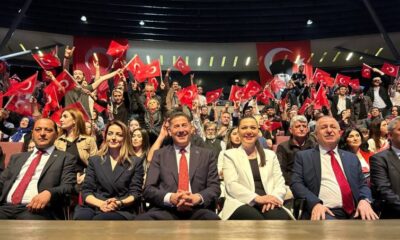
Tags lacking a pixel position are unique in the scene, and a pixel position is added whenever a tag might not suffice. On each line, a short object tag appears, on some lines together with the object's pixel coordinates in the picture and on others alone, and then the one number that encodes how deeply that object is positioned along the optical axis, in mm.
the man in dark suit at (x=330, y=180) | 3127
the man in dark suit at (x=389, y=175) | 3166
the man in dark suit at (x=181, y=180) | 3086
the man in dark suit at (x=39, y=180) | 3105
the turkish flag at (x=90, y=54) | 14234
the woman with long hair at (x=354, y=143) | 4305
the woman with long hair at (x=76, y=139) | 3973
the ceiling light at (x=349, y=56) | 17330
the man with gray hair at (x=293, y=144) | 4279
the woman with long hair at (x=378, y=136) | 4805
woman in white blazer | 3154
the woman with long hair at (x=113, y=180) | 3150
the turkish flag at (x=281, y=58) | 15305
